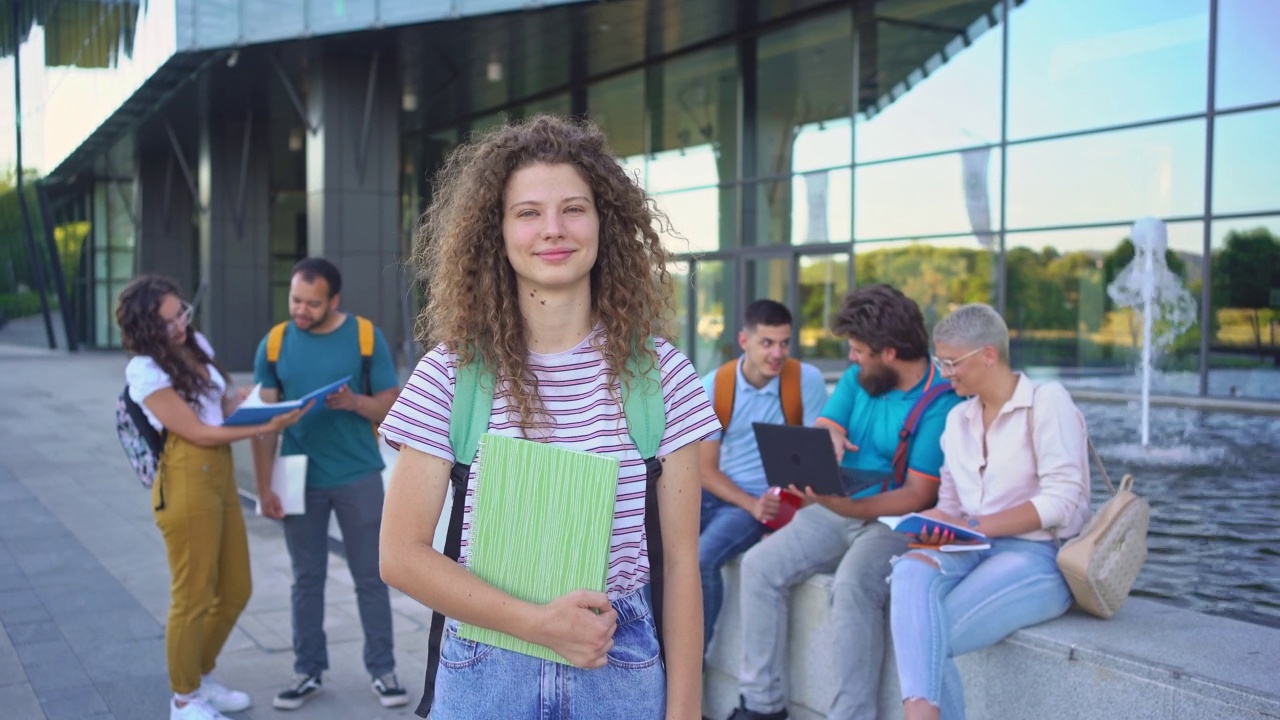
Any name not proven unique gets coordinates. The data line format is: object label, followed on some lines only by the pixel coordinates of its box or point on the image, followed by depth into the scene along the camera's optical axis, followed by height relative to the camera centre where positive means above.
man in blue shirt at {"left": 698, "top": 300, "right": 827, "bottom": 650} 4.55 -0.56
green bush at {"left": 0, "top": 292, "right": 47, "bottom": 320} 35.59 +0.37
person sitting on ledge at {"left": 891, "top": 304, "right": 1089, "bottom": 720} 3.35 -0.66
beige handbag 3.42 -0.75
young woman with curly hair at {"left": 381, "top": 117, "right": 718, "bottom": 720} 1.84 -0.15
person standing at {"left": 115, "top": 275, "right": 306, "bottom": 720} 4.29 -0.68
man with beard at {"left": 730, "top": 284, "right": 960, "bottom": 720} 3.74 -0.80
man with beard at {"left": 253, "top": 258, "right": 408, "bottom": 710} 4.78 -0.69
